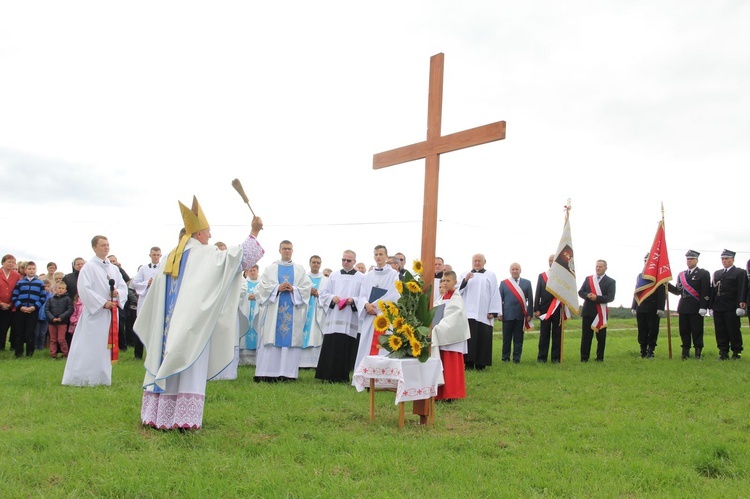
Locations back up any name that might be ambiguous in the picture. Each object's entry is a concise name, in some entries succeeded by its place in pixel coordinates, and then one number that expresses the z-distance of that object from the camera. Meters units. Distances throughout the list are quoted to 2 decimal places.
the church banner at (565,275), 13.07
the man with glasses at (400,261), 11.97
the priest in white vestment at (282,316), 10.88
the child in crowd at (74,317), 13.31
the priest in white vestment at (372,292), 9.91
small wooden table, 6.98
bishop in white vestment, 6.38
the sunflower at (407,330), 7.08
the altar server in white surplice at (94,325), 9.38
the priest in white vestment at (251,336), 13.24
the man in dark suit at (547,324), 13.29
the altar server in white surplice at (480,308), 12.36
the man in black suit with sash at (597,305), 13.09
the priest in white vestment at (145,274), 12.24
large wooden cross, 7.15
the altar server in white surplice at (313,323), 11.29
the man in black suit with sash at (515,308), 13.54
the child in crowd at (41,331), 14.72
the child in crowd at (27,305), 13.18
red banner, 13.28
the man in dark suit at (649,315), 13.65
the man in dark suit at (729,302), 12.58
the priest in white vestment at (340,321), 10.67
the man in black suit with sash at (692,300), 13.02
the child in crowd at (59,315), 13.11
